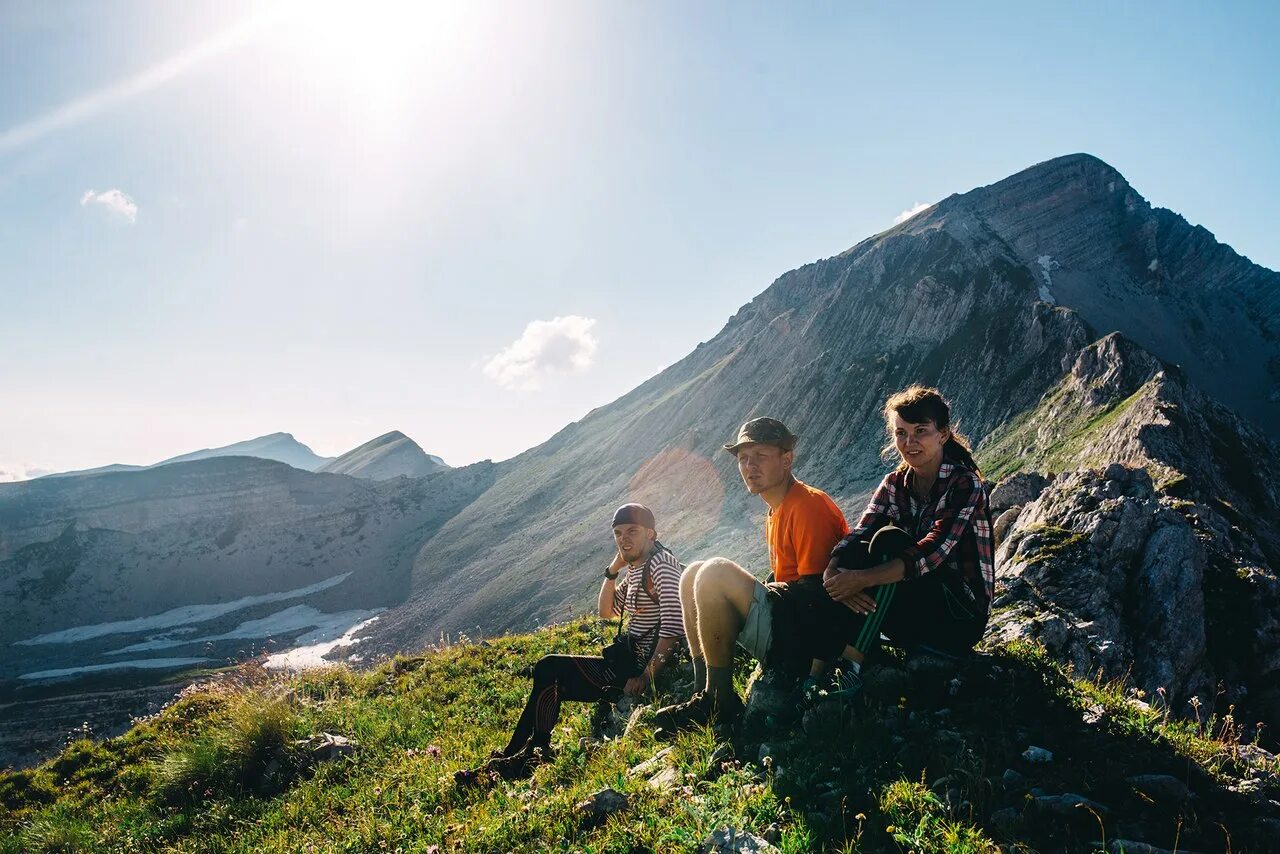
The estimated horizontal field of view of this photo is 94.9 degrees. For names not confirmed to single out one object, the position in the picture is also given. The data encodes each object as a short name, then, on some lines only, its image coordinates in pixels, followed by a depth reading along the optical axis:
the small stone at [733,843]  3.22
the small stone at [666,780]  4.14
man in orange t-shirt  4.90
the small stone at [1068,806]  3.12
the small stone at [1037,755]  3.64
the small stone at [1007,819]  3.06
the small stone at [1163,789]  3.24
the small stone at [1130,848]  2.82
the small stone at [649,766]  4.57
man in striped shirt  6.06
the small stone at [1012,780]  3.43
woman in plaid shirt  4.59
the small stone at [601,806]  4.03
